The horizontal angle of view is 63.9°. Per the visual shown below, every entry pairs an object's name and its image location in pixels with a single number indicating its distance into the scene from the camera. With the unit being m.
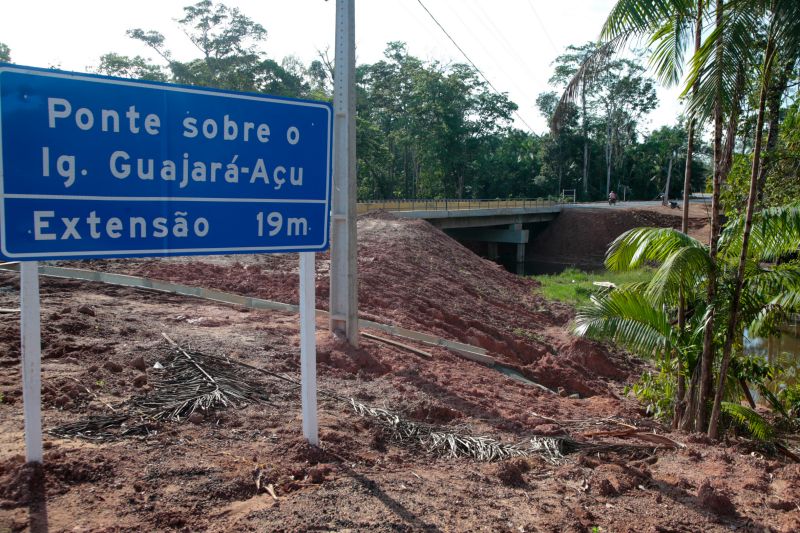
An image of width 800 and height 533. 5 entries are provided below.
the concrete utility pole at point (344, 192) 7.63
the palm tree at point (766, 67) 5.84
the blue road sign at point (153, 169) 3.31
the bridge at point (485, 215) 30.47
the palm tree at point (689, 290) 6.25
